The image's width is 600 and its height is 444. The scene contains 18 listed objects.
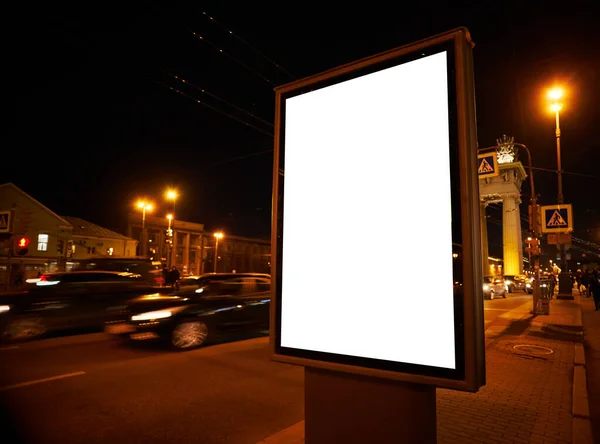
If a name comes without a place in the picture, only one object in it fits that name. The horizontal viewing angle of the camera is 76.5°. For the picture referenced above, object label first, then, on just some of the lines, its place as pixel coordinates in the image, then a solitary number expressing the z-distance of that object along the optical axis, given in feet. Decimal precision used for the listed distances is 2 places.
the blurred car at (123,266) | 39.19
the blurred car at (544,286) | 57.60
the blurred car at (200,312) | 26.58
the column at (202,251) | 221.66
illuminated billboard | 6.29
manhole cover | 26.94
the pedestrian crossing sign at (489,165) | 30.48
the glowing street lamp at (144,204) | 96.37
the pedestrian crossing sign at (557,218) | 45.75
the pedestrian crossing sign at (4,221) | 37.91
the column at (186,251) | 217.97
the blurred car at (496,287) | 93.99
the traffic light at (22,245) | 44.75
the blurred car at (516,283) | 128.55
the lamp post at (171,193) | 91.30
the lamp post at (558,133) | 52.40
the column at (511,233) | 177.99
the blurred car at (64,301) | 29.84
